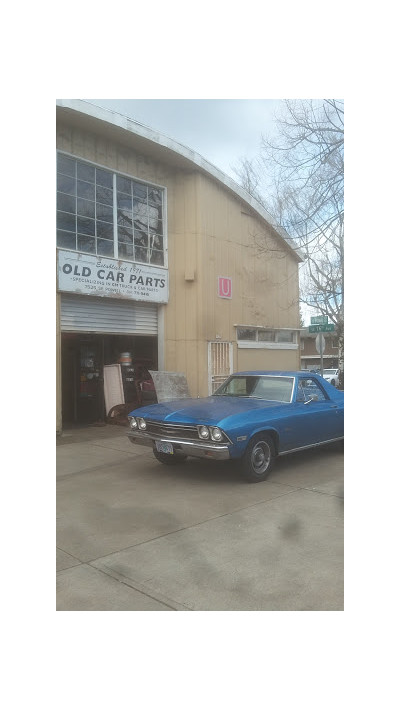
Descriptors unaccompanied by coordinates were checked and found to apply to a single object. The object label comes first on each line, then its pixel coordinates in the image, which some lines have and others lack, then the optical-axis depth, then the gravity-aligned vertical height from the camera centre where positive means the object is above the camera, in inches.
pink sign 461.4 +55.3
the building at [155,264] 369.4 +69.7
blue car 210.8 -34.4
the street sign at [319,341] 367.1 +3.5
